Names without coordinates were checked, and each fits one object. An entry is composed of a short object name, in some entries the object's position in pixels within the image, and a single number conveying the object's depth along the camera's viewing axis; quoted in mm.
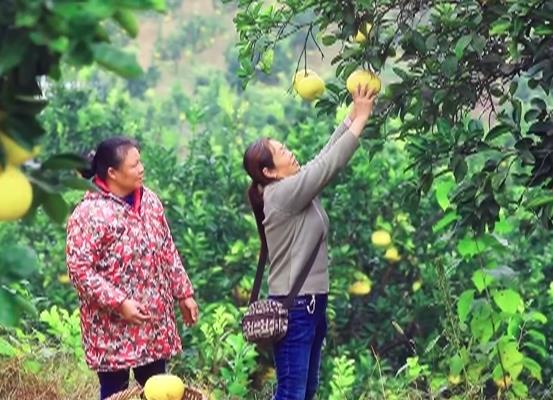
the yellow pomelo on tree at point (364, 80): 6377
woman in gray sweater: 6754
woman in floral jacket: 6754
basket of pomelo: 6701
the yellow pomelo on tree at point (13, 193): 3129
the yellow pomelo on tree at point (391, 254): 11727
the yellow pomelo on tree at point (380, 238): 11605
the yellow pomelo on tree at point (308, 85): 6789
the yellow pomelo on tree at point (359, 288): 11479
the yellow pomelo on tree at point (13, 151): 3103
